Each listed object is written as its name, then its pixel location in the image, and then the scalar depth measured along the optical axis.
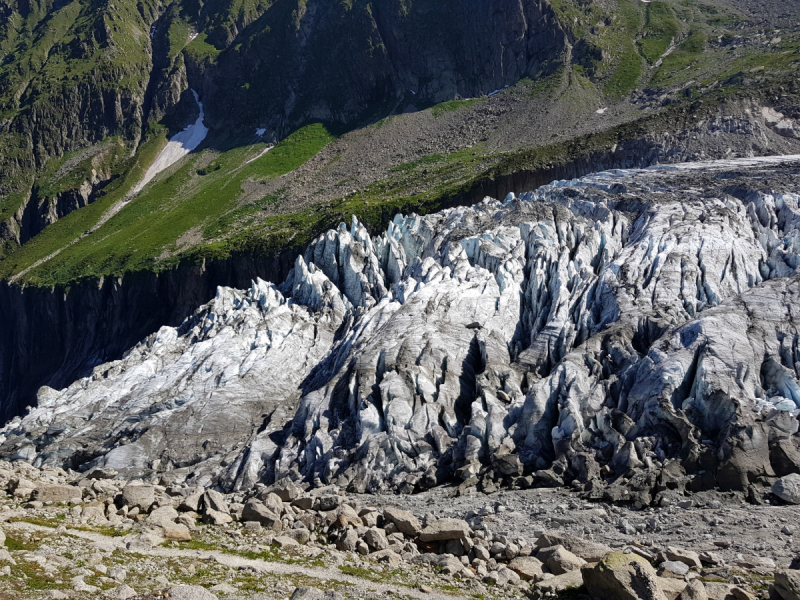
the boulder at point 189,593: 26.06
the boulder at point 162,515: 38.00
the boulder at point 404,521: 39.22
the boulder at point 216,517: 39.94
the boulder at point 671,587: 28.55
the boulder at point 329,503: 44.94
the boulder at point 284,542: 36.47
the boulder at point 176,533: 35.81
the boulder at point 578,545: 35.78
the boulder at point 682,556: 33.41
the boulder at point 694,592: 27.75
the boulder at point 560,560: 33.38
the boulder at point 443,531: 37.56
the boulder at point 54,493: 41.09
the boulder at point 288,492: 48.34
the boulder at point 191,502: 41.59
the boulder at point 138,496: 41.22
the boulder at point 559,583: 30.76
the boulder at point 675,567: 31.88
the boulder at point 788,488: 42.50
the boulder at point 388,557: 34.81
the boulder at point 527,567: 33.09
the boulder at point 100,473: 63.22
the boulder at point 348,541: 36.72
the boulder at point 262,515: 40.19
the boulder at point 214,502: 41.97
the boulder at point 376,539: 37.19
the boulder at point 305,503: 45.50
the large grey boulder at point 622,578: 27.86
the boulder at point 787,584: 27.17
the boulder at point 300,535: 37.97
